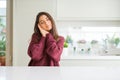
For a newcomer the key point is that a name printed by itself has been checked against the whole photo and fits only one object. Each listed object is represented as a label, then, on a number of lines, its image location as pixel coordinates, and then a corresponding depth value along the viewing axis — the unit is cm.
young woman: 127
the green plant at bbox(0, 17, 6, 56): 289
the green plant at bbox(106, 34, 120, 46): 314
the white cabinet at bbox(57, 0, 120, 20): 293
